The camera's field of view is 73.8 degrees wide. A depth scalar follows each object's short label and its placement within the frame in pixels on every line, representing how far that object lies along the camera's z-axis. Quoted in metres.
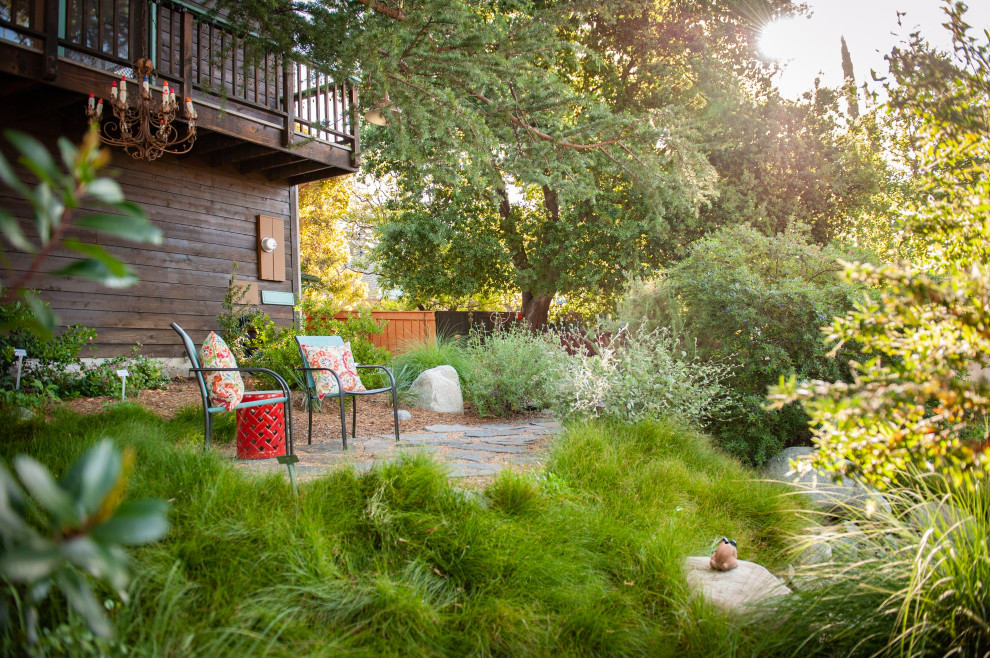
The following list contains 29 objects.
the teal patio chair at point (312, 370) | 5.16
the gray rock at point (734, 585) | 2.75
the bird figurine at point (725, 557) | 2.99
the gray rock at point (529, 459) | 4.49
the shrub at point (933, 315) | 1.72
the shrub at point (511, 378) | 7.15
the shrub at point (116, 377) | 6.92
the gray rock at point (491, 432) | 5.86
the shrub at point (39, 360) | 6.27
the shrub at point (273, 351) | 7.46
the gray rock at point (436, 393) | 7.44
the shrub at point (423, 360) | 8.07
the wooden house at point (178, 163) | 6.77
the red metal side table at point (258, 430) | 4.56
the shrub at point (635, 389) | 5.43
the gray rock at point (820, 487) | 4.60
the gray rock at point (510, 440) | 5.42
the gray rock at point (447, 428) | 6.20
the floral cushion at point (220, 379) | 4.32
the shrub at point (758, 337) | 5.89
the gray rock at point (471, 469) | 4.03
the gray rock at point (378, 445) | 4.96
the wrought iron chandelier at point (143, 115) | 6.21
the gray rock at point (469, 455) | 4.63
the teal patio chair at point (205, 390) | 4.15
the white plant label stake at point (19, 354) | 6.18
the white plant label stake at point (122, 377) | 6.74
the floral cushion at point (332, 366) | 5.32
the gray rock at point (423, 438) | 5.42
